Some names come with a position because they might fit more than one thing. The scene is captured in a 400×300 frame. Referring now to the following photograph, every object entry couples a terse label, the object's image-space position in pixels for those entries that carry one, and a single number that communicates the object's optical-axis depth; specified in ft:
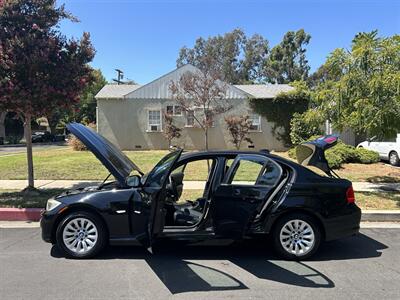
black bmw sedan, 18.04
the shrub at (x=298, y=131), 75.54
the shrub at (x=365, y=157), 52.60
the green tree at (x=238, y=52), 198.80
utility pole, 177.68
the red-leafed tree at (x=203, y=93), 67.92
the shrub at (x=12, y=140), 151.91
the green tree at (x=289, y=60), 177.58
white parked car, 54.49
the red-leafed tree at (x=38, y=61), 29.12
